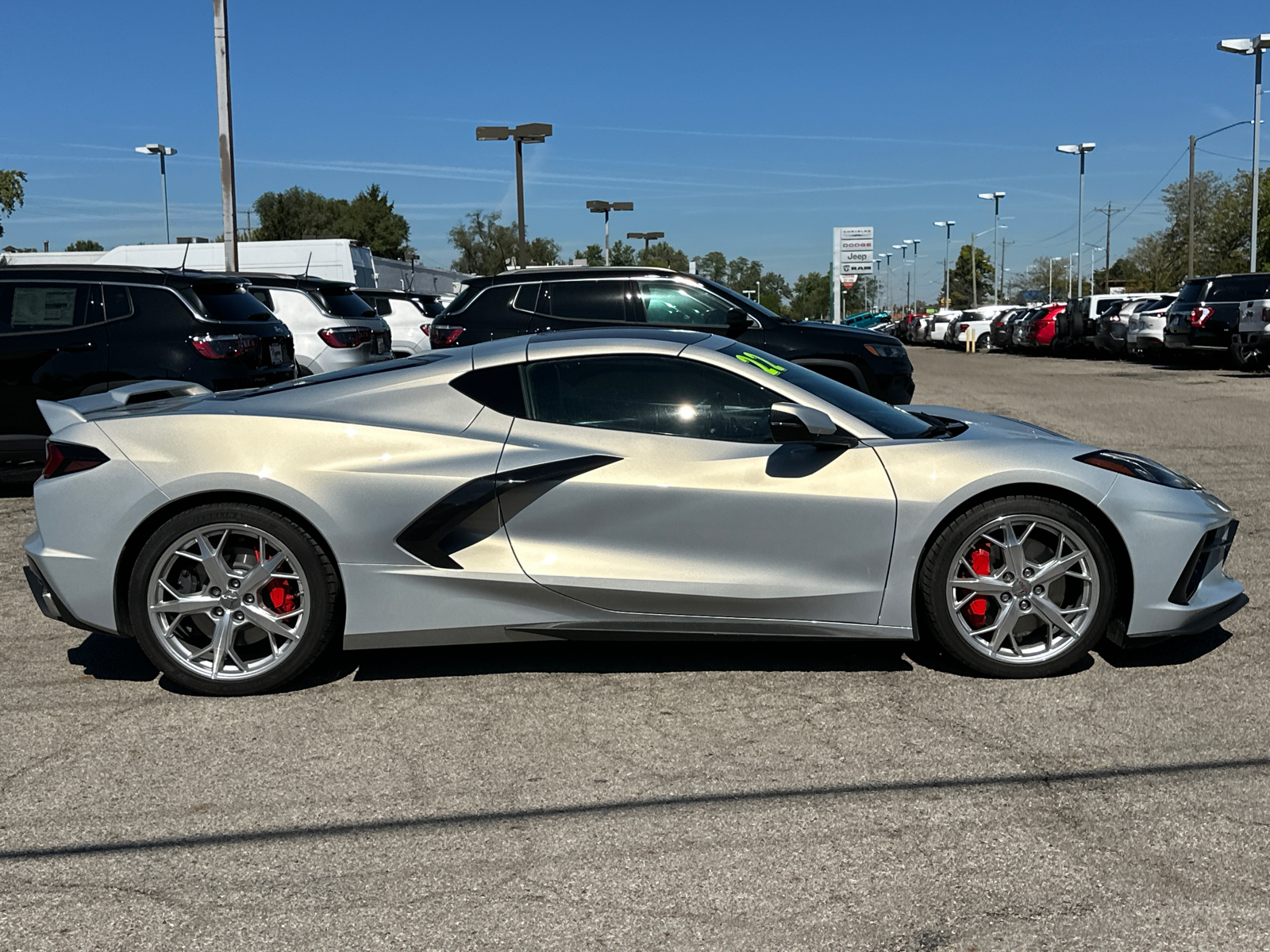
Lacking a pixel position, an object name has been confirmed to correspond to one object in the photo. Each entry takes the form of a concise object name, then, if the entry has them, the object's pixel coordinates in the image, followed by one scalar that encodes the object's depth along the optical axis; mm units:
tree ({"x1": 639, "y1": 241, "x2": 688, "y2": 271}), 105188
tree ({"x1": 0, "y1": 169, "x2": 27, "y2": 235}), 56938
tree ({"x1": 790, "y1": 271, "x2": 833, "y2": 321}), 150012
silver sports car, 4664
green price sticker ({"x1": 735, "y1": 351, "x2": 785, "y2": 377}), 5016
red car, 38438
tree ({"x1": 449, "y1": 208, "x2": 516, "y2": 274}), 95312
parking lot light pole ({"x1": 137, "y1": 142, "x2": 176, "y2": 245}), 52344
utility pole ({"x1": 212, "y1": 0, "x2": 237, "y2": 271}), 20672
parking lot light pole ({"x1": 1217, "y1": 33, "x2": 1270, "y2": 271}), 37688
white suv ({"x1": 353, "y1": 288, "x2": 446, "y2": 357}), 20922
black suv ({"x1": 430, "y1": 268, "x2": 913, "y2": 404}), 11250
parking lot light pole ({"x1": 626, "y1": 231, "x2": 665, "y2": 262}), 65312
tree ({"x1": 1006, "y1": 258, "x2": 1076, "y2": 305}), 168375
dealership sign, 73188
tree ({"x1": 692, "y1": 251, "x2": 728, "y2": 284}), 148250
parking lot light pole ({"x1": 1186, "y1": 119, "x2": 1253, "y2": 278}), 53191
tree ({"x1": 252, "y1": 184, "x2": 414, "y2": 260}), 94562
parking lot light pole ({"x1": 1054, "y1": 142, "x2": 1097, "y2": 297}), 62594
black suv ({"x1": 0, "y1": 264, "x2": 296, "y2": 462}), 9312
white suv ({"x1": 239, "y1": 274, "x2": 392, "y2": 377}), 14445
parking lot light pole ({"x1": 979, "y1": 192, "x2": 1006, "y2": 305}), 83250
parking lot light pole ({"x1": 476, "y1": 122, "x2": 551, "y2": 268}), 30344
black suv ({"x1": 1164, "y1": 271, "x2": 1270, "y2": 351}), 23812
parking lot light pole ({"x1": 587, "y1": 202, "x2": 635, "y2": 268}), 52031
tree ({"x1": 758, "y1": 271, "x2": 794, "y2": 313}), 172938
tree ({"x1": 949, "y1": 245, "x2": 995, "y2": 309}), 151625
